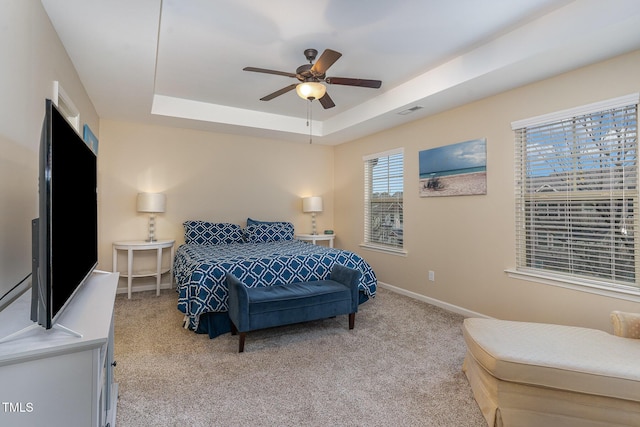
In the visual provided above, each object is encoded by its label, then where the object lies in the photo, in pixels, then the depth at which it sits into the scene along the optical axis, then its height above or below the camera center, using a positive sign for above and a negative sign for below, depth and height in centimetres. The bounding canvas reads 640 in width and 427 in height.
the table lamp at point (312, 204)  546 +20
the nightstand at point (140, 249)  405 -46
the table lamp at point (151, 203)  428 +17
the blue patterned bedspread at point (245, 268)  286 -52
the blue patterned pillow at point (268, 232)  478 -25
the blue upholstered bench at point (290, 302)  260 -75
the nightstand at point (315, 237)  533 -37
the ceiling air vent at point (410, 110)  371 +126
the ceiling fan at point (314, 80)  257 +115
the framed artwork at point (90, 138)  328 +86
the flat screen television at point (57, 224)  103 -3
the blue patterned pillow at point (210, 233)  448 -25
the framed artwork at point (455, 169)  344 +53
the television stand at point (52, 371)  96 -49
